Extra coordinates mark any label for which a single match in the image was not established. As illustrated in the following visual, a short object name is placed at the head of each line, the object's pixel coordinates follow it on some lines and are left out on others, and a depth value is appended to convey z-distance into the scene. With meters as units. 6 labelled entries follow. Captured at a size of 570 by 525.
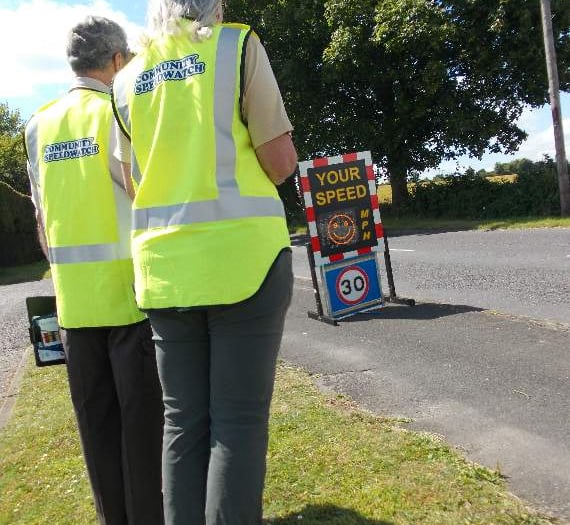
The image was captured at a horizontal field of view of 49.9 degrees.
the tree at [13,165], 48.53
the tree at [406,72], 22.05
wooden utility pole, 17.91
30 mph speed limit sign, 7.38
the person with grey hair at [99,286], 2.31
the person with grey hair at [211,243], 1.78
